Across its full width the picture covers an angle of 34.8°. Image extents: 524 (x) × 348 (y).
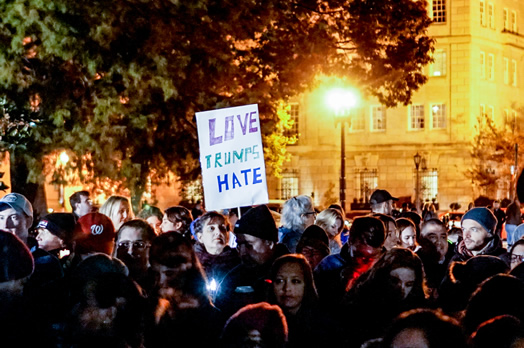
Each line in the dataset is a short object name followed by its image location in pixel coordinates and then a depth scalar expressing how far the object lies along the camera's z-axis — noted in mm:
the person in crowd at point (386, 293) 5336
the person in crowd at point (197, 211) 18223
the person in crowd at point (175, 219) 9422
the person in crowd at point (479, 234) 7578
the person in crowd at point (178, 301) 4766
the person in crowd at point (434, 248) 7934
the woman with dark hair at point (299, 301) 5082
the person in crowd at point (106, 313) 4470
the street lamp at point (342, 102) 24394
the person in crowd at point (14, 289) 4594
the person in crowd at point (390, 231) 7918
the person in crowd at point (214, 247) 6844
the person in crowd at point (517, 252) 6922
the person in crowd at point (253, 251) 5883
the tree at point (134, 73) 16984
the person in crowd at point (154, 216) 10492
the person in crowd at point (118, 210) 9281
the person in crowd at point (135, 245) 6488
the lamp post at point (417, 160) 35219
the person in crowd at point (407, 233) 8883
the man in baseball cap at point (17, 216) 7227
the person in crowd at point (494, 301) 4488
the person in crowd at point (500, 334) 3770
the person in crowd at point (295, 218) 8852
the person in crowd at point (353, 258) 6391
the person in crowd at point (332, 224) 9359
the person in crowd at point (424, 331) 3699
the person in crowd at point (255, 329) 4141
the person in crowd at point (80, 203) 10609
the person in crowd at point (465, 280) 5625
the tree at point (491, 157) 49531
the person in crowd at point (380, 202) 11078
